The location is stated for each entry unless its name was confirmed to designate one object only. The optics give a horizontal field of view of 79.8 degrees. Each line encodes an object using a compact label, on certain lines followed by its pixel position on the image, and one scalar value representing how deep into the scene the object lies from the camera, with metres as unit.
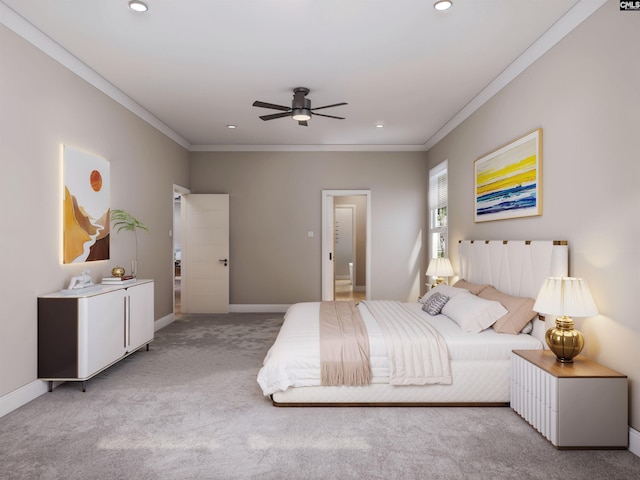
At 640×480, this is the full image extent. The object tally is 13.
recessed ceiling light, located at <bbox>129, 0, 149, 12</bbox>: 2.66
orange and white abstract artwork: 3.41
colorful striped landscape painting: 3.22
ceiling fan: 4.08
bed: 2.90
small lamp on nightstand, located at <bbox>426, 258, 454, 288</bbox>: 5.12
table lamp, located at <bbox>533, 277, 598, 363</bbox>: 2.41
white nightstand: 2.26
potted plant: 4.13
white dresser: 3.05
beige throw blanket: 2.89
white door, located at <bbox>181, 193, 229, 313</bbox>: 6.65
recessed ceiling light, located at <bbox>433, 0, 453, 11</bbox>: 2.64
